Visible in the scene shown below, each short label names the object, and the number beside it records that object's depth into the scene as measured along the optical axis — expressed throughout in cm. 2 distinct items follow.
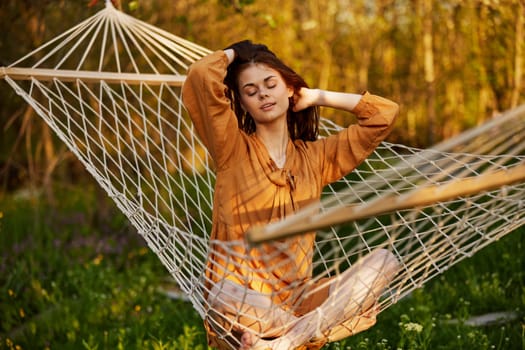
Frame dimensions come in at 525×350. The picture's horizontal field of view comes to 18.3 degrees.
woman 492
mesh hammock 441
